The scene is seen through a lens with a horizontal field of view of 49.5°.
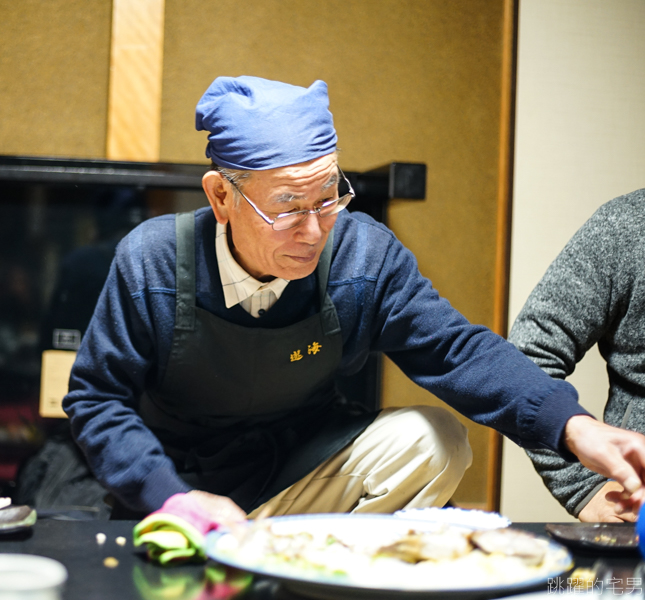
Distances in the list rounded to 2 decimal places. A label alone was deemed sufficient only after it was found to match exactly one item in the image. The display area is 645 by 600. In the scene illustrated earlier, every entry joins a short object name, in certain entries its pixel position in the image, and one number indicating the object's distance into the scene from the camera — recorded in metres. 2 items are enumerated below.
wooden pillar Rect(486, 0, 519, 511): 2.01
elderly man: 1.15
